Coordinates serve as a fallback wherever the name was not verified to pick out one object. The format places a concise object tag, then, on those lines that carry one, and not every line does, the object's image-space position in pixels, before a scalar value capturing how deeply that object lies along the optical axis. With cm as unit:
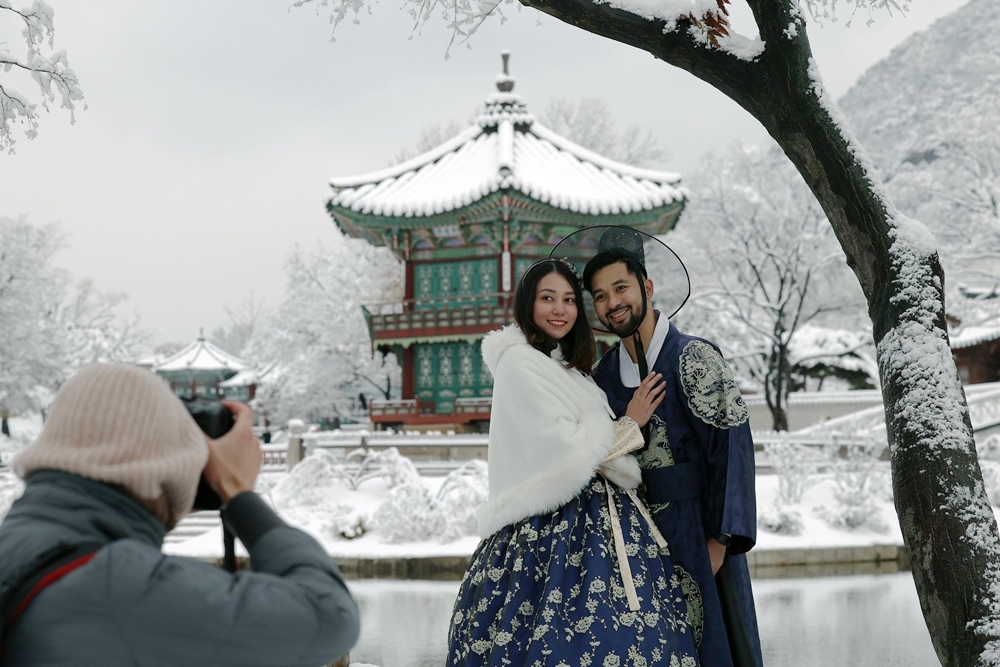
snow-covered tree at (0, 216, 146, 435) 2442
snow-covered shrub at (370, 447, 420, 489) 1192
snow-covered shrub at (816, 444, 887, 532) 1096
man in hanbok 303
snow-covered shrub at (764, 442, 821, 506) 1159
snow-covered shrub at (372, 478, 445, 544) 1046
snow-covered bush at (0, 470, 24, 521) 1163
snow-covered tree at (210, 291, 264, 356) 5232
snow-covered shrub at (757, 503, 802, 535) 1070
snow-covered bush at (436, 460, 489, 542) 1052
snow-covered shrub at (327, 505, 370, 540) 1069
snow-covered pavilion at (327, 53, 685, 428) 1869
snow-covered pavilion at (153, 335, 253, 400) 3812
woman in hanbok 288
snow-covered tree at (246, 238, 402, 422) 2584
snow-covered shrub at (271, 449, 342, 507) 1184
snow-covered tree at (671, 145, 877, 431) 2136
